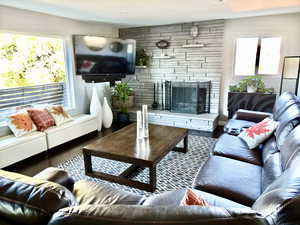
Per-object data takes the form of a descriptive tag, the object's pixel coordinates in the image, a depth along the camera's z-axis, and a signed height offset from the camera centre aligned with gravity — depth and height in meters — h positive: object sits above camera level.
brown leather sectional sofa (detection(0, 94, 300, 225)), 0.72 -0.56
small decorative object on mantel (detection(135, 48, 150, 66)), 5.11 +0.32
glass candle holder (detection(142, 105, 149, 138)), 2.75 -0.64
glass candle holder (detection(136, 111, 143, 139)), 2.75 -0.71
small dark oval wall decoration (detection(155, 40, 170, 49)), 4.87 +0.61
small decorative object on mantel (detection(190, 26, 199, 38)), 4.50 +0.84
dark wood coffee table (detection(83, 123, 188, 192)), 2.23 -0.86
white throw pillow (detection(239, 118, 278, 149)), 2.41 -0.70
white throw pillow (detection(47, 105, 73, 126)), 3.55 -0.71
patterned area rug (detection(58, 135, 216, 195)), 2.47 -1.25
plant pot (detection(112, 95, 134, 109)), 5.08 -0.74
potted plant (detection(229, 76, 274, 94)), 4.08 -0.28
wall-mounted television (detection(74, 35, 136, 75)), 4.10 +0.33
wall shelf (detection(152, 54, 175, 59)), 4.89 +0.35
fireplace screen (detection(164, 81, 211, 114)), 4.68 -0.55
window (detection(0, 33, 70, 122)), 3.25 +0.00
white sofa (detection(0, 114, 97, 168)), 2.79 -1.00
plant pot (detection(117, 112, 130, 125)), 4.93 -1.05
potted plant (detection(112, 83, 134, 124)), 4.93 -0.65
